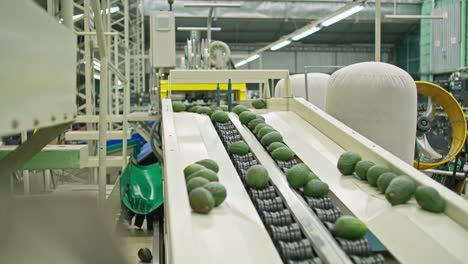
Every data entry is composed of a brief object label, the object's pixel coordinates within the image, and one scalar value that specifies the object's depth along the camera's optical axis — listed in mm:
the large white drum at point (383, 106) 3678
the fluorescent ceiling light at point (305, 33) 10802
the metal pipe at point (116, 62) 6097
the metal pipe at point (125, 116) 4547
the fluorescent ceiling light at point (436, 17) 10152
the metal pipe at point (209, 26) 6930
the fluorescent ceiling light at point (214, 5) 6621
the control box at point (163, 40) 5430
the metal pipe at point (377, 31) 4832
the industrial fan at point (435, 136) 4973
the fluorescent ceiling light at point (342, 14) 8289
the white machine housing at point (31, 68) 962
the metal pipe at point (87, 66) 5659
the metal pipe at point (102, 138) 2895
